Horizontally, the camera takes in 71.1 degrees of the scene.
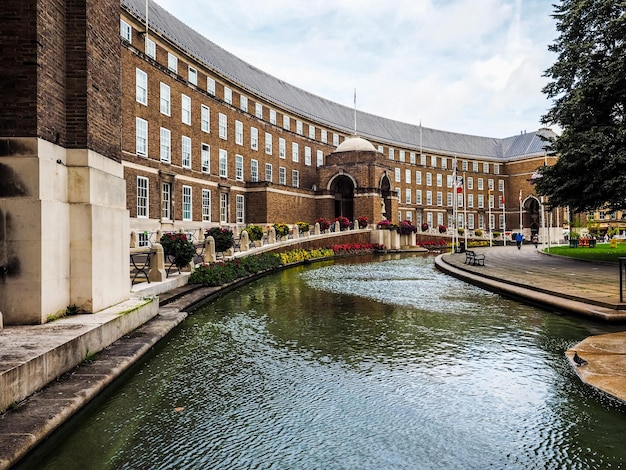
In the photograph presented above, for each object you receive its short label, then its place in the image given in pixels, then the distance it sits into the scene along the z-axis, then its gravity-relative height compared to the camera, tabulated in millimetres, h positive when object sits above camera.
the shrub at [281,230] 27031 +421
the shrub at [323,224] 34750 +975
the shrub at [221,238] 18641 -17
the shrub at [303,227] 31498 +686
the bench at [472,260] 20694 -1250
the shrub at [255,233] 23688 +227
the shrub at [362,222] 41328 +1291
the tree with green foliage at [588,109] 18969 +5865
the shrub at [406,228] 43688 +693
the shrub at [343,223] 38031 +1118
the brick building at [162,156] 6309 +3739
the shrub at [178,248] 13562 -302
